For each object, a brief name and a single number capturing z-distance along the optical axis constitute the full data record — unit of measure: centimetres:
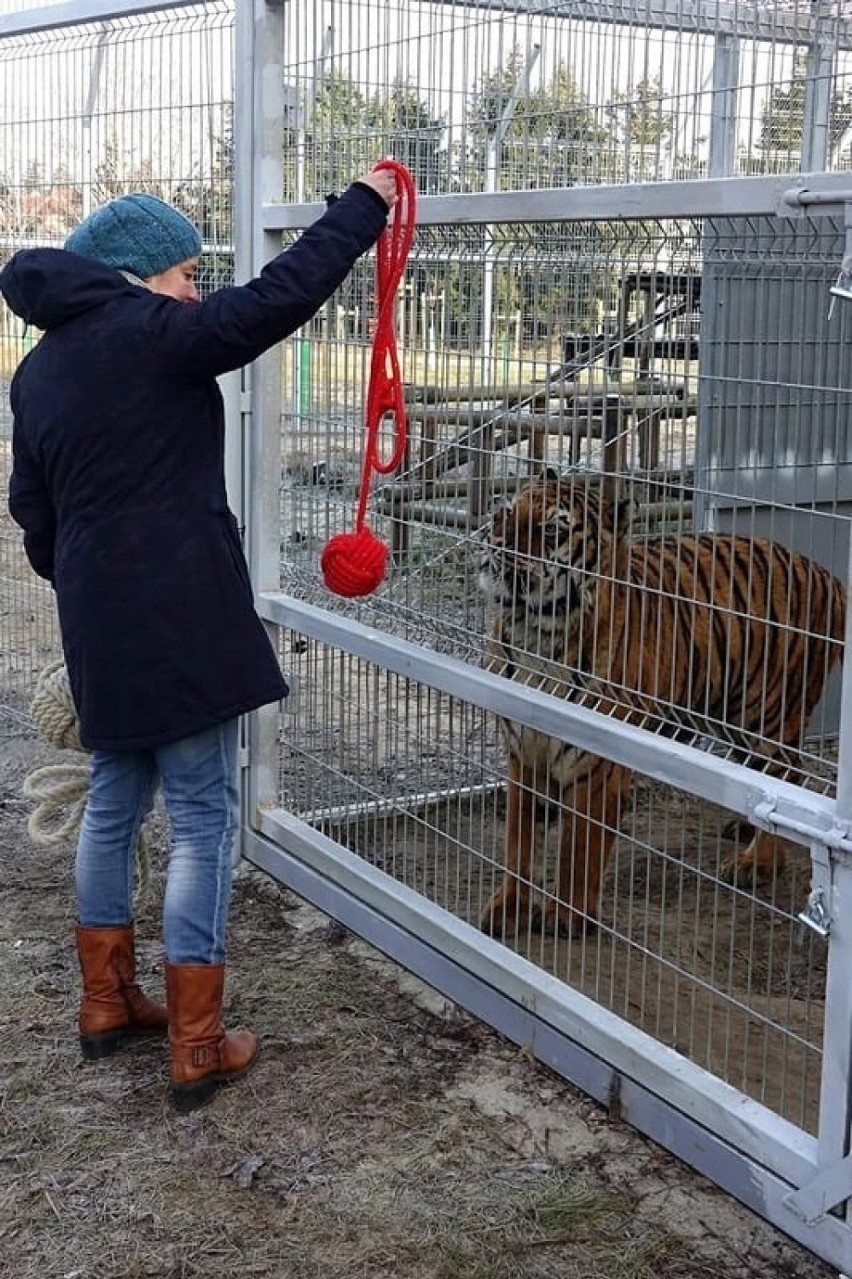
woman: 327
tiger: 380
